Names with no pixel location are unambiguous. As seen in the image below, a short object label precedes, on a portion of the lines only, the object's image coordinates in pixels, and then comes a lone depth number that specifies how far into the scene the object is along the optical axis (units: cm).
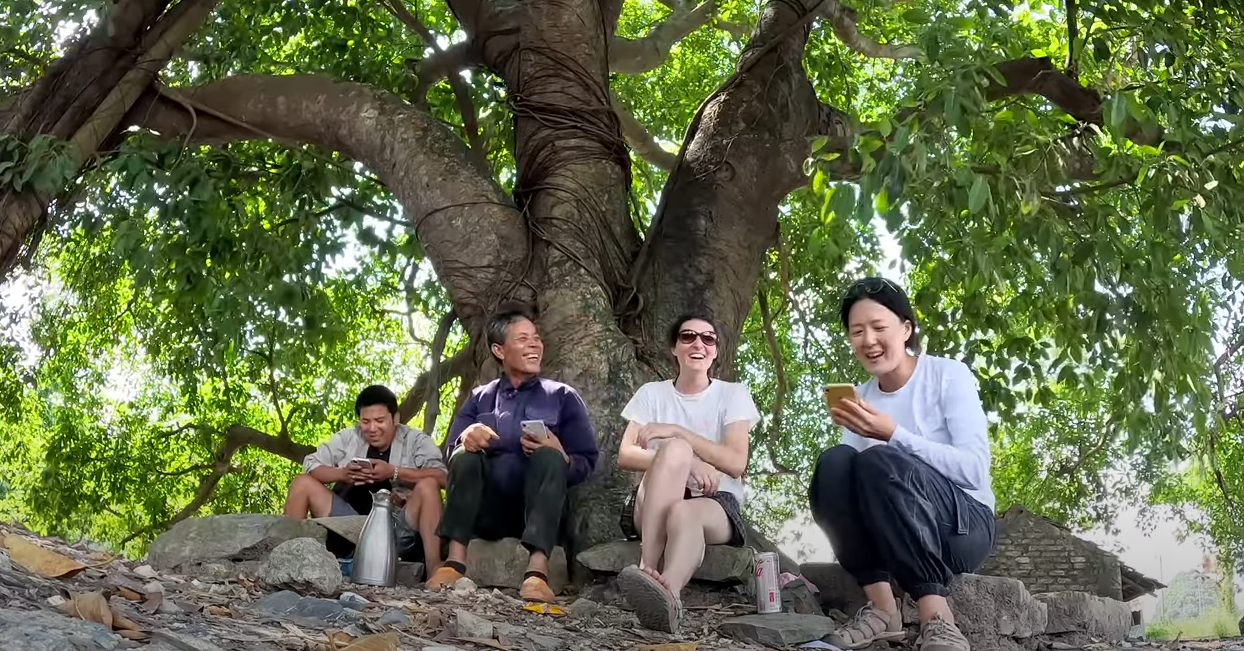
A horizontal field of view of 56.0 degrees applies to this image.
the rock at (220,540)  436
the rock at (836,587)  454
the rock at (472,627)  327
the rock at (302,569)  379
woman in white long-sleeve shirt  356
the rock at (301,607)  335
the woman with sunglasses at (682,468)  379
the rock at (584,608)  397
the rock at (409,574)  467
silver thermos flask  438
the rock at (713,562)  432
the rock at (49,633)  221
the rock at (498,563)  448
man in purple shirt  437
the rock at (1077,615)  449
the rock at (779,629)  374
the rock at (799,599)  427
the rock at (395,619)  334
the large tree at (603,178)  477
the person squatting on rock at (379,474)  494
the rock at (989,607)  408
